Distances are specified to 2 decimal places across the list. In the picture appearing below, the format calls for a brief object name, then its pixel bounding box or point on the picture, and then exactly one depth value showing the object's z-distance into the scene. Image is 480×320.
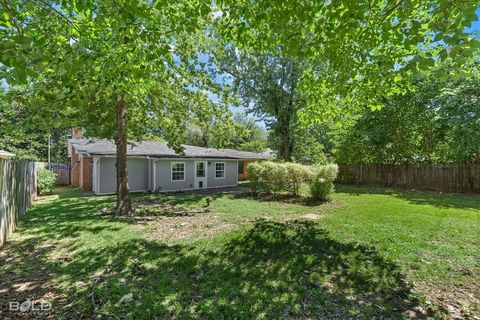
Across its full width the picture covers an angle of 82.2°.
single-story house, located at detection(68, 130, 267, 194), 14.94
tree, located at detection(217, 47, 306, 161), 20.31
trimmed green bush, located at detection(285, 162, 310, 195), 12.52
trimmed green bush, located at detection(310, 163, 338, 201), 11.41
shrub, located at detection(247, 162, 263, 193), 13.63
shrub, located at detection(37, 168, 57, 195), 14.05
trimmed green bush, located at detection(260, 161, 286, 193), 12.88
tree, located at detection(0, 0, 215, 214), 2.99
